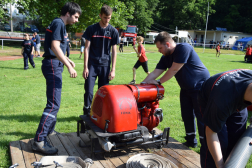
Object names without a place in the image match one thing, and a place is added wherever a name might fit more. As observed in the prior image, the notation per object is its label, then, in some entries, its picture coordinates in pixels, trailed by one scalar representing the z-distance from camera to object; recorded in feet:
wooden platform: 10.10
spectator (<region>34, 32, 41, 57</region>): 58.99
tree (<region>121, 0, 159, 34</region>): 168.86
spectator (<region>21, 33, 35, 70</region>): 38.37
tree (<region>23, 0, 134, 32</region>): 70.95
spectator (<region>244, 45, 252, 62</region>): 68.49
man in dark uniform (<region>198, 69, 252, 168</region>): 5.32
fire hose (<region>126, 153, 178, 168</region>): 9.43
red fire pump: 9.50
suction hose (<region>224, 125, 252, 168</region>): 4.95
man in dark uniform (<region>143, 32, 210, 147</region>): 10.71
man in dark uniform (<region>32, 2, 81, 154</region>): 10.27
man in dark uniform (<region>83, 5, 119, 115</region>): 12.93
